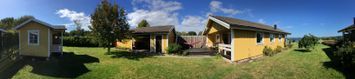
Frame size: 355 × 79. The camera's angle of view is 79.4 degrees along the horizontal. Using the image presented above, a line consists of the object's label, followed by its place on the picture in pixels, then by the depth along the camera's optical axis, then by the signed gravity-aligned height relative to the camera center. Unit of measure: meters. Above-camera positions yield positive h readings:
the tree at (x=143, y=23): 42.51 +3.37
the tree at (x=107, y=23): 16.23 +1.30
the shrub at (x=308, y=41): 20.34 -0.18
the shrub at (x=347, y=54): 8.73 -0.63
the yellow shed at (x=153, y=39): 19.17 +0.07
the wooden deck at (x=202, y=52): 17.05 -0.99
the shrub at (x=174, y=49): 17.88 -0.77
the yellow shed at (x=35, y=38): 13.34 +0.16
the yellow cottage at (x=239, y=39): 12.84 +0.03
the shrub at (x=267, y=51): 16.72 -0.94
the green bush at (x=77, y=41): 28.11 -0.11
